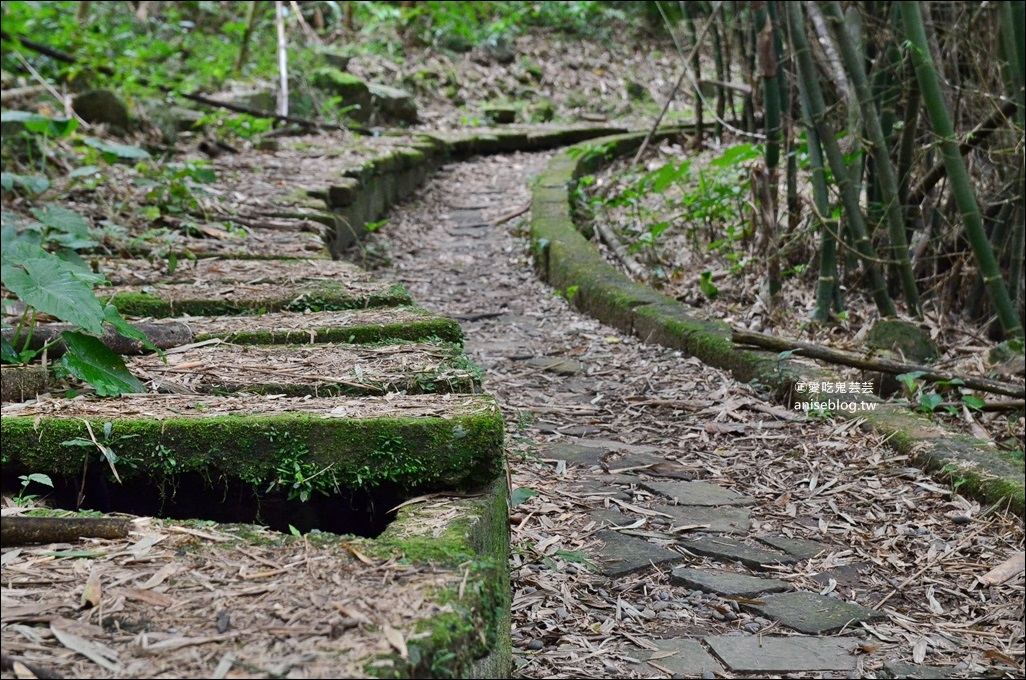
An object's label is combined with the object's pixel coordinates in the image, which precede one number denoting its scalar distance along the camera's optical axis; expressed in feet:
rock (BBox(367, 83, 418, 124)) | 30.07
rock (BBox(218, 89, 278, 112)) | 24.34
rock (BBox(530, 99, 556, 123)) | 37.24
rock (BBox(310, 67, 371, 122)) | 28.71
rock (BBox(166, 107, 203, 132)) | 19.92
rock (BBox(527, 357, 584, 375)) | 12.21
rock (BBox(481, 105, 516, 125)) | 35.78
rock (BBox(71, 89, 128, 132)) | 17.10
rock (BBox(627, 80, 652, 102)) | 41.81
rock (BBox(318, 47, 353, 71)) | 31.45
